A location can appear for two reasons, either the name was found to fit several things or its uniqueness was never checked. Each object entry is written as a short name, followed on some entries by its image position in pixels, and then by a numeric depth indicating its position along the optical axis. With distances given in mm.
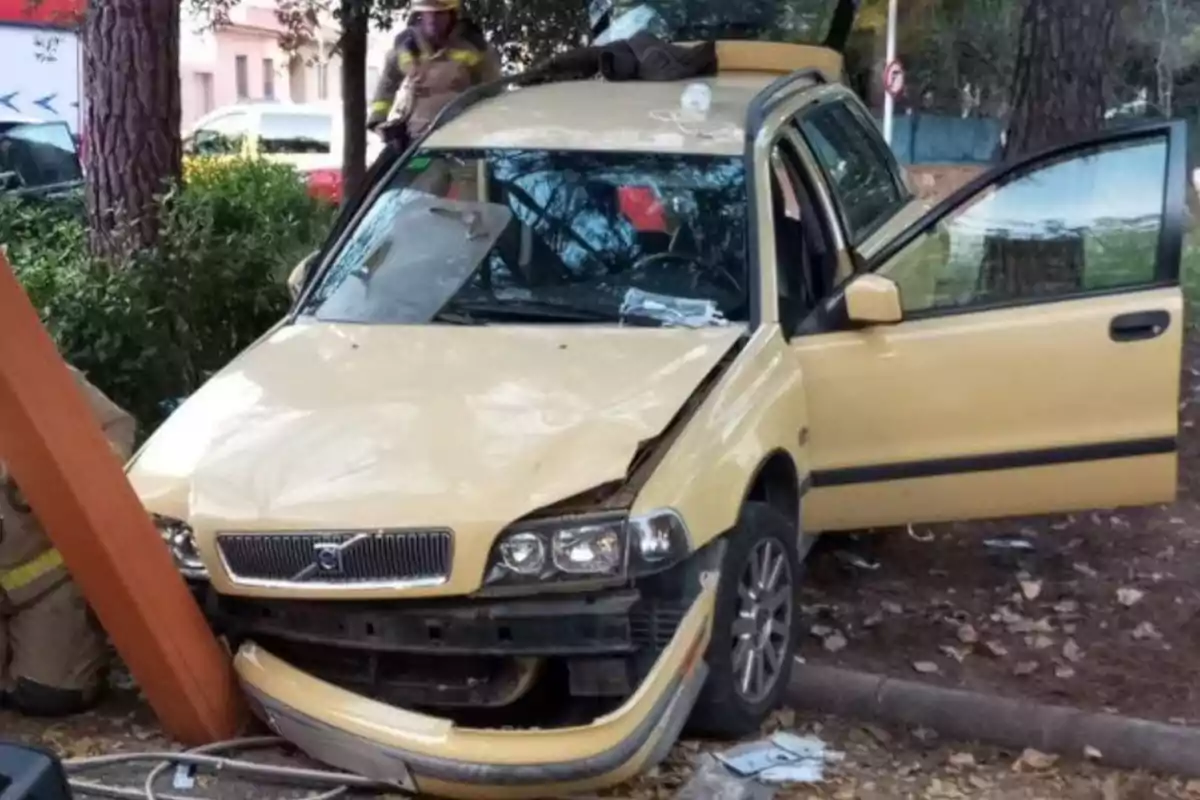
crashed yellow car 4285
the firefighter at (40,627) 5004
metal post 21812
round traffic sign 22219
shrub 7035
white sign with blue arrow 18719
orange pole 4344
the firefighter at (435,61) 9414
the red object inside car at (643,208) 5605
